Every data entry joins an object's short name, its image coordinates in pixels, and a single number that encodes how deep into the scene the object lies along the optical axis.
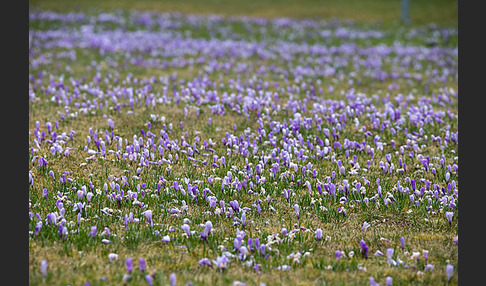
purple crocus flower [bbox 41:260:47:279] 10.63
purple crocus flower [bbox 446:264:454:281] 11.20
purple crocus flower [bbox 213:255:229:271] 11.48
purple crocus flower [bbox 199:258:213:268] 11.64
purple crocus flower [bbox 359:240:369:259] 12.27
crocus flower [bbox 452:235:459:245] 13.02
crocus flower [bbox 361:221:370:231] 13.95
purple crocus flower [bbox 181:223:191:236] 12.68
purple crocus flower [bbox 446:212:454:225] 14.01
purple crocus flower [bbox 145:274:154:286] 10.60
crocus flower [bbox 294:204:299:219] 14.28
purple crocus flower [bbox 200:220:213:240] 12.82
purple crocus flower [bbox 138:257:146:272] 11.09
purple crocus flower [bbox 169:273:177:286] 10.39
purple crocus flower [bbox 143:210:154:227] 13.43
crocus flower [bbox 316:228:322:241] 13.05
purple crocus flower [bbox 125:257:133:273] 10.96
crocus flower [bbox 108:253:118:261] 11.80
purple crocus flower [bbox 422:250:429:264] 12.09
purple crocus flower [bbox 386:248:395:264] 11.67
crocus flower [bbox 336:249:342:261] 11.94
